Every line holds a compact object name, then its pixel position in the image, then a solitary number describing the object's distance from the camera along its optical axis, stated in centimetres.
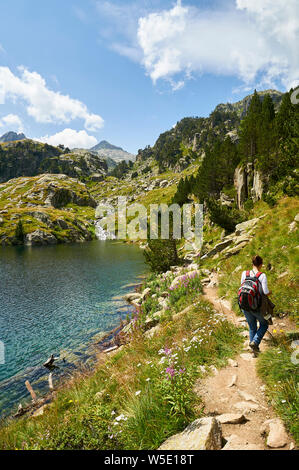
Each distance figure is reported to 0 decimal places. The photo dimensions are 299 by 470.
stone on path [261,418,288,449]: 431
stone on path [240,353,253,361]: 781
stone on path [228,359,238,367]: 760
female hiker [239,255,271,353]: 759
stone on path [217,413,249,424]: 514
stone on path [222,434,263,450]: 441
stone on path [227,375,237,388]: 663
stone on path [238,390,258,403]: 591
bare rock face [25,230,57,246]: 10506
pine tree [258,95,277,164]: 3669
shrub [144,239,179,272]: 3831
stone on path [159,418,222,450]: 442
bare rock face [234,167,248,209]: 4334
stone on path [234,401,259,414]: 555
